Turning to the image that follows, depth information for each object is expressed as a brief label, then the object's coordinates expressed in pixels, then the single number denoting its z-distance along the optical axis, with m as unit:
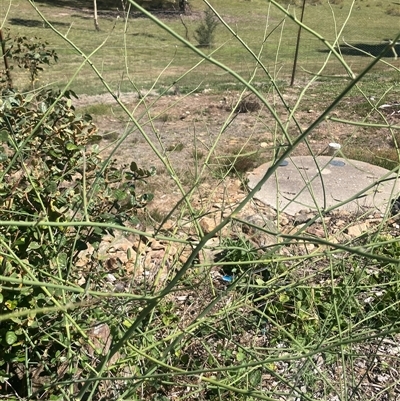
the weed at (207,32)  15.55
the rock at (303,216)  4.34
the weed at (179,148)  6.25
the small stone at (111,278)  2.99
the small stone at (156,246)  3.80
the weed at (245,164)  5.48
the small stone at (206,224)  3.99
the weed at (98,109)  7.98
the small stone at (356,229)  4.01
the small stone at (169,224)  3.98
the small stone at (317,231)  4.07
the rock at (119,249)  3.48
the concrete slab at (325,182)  4.73
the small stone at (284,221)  4.37
